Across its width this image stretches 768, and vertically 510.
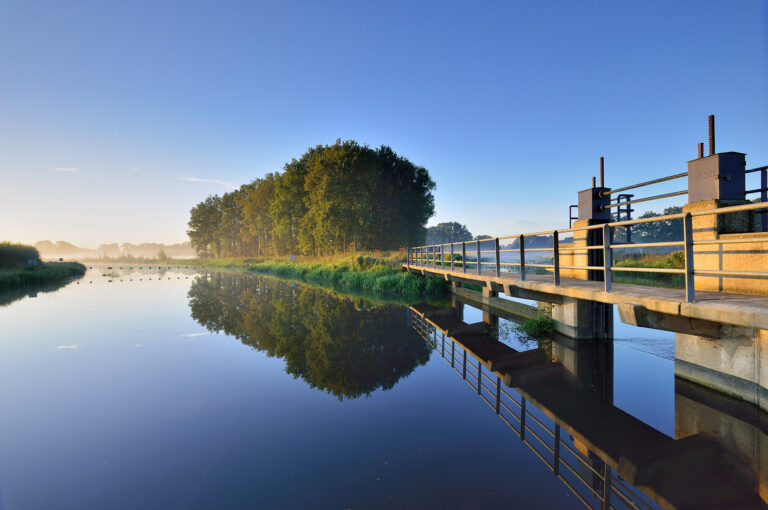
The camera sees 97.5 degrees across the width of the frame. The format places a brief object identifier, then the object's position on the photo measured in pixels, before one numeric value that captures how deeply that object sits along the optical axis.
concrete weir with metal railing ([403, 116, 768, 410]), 5.13
